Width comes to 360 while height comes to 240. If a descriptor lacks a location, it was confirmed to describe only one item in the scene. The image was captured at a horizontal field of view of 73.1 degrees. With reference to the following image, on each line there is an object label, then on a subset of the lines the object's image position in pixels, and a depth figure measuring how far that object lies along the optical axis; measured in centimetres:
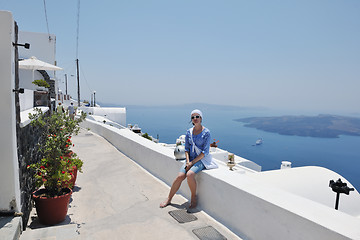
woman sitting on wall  353
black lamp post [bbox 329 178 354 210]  389
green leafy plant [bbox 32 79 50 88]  857
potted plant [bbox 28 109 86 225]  303
